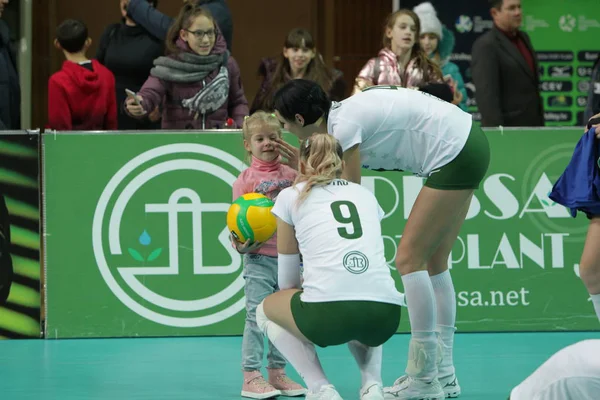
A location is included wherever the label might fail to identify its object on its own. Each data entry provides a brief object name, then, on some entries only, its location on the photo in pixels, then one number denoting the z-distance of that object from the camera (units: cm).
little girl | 995
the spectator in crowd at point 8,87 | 1437
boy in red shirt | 1382
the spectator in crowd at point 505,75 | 1446
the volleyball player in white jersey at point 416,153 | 897
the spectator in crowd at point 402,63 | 1394
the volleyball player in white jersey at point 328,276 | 837
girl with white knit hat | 1573
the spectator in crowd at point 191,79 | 1368
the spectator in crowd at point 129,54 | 1462
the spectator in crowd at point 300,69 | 1434
